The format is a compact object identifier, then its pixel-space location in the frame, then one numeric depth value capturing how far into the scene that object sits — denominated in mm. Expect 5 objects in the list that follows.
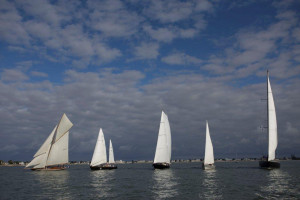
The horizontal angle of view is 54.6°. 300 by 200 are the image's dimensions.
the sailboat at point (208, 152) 86688
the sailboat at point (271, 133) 81438
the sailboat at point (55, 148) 92562
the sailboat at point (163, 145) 91125
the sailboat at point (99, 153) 101162
